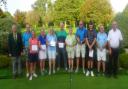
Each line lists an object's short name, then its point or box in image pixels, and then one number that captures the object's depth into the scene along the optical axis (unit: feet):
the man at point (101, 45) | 16.25
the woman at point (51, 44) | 16.78
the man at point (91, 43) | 16.35
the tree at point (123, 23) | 22.35
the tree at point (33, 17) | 81.40
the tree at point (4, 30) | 21.40
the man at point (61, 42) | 17.00
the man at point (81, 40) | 16.60
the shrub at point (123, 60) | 18.39
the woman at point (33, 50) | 16.17
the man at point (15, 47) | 16.33
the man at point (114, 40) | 15.99
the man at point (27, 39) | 16.46
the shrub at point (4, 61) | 19.66
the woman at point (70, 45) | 16.76
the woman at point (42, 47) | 16.69
